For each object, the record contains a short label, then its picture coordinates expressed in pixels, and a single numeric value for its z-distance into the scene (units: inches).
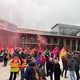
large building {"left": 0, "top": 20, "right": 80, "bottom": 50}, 661.4
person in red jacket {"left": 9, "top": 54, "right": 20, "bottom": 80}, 173.8
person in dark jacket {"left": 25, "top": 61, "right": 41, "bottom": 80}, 137.7
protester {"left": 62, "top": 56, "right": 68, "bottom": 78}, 214.7
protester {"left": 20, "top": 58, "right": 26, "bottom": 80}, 182.3
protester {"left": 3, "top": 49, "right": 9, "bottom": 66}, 295.6
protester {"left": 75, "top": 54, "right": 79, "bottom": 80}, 180.0
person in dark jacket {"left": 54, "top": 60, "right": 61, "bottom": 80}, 159.8
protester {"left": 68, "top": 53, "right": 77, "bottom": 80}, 173.3
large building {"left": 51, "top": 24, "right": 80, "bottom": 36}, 1042.2
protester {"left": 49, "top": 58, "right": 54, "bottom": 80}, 179.2
